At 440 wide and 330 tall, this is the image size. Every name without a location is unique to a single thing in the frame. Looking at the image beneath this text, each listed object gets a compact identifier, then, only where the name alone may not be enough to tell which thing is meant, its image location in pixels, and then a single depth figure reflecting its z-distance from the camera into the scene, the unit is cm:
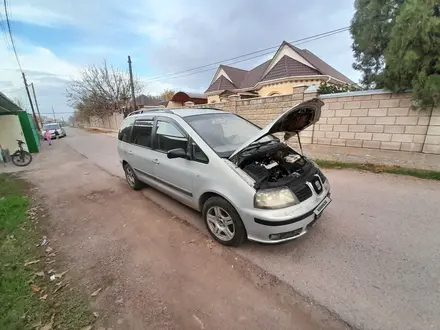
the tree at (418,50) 454
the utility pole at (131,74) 2120
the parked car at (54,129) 2105
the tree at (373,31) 586
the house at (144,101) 2779
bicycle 916
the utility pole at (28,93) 2587
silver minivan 230
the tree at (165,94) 4638
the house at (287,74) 1345
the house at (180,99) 2473
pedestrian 1630
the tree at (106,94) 2617
